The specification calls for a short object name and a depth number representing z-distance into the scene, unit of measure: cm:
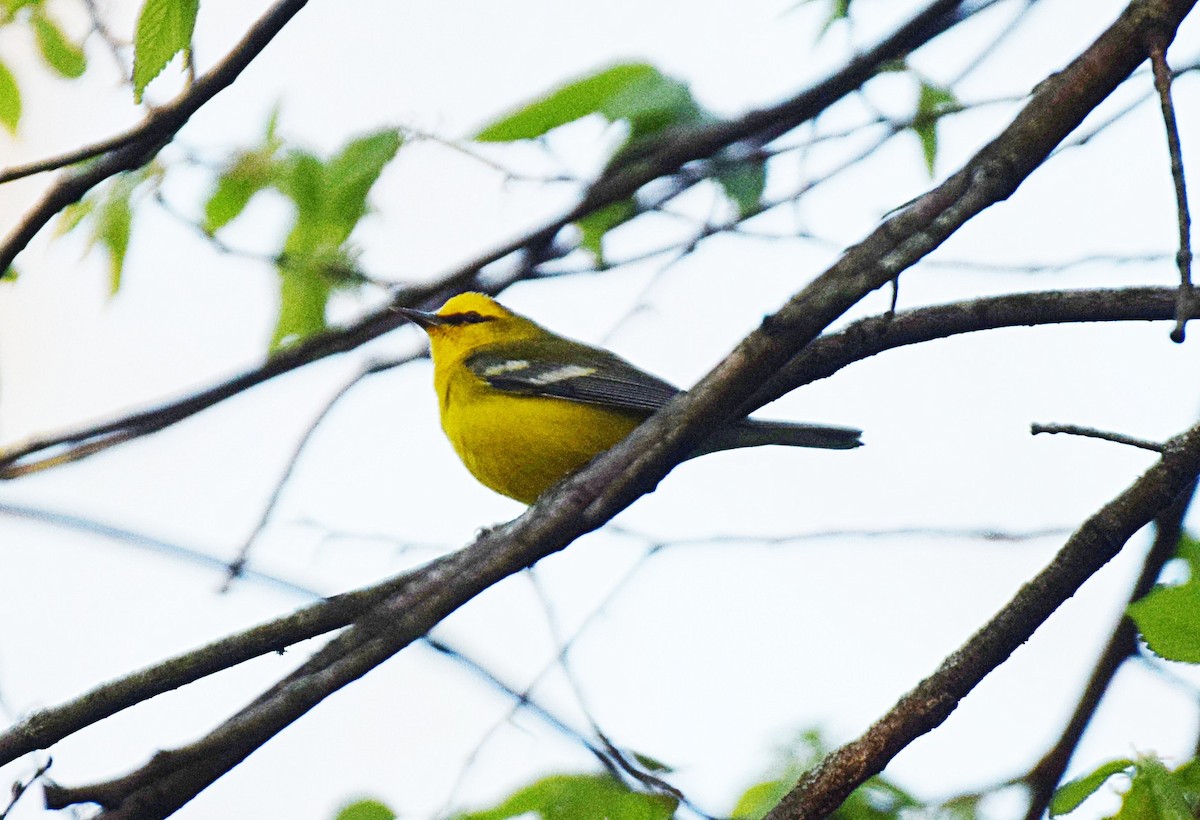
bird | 992
